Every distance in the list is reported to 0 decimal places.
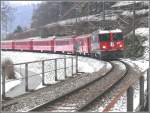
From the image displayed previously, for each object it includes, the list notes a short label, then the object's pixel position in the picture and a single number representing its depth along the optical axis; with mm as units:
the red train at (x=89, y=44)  40344
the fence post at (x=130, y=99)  8773
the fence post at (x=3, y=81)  16158
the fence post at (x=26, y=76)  18266
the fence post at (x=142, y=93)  10989
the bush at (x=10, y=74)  27911
